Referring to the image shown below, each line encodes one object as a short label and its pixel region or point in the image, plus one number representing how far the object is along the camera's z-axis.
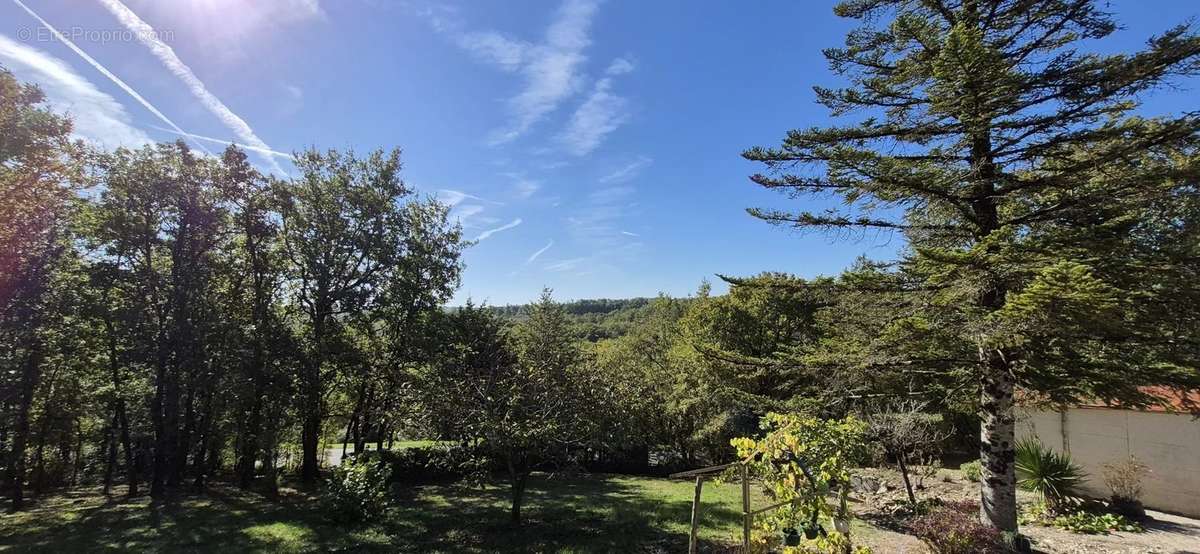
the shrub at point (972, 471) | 12.39
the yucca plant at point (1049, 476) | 9.02
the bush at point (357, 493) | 9.99
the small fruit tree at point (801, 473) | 4.98
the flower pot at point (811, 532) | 4.93
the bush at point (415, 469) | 16.66
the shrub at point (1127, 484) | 8.91
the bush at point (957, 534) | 6.30
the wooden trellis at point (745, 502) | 4.90
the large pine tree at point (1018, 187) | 5.60
